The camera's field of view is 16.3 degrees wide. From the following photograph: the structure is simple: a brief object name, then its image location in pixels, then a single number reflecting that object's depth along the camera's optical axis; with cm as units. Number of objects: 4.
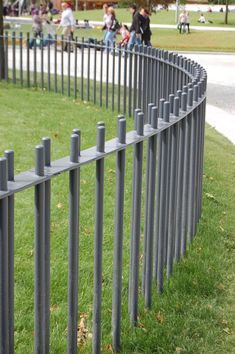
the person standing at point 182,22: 4597
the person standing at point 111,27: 2656
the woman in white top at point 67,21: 2623
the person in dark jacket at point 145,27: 2377
